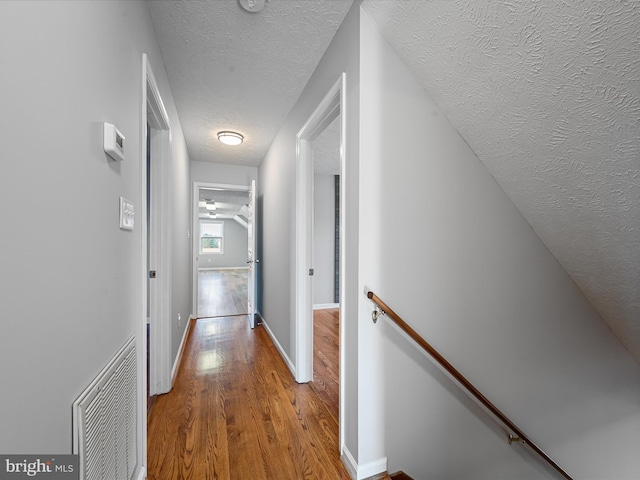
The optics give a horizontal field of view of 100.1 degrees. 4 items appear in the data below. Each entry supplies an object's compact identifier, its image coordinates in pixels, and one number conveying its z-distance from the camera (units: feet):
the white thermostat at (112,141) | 2.98
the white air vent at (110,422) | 2.42
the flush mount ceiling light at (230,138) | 10.32
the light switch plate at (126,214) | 3.55
